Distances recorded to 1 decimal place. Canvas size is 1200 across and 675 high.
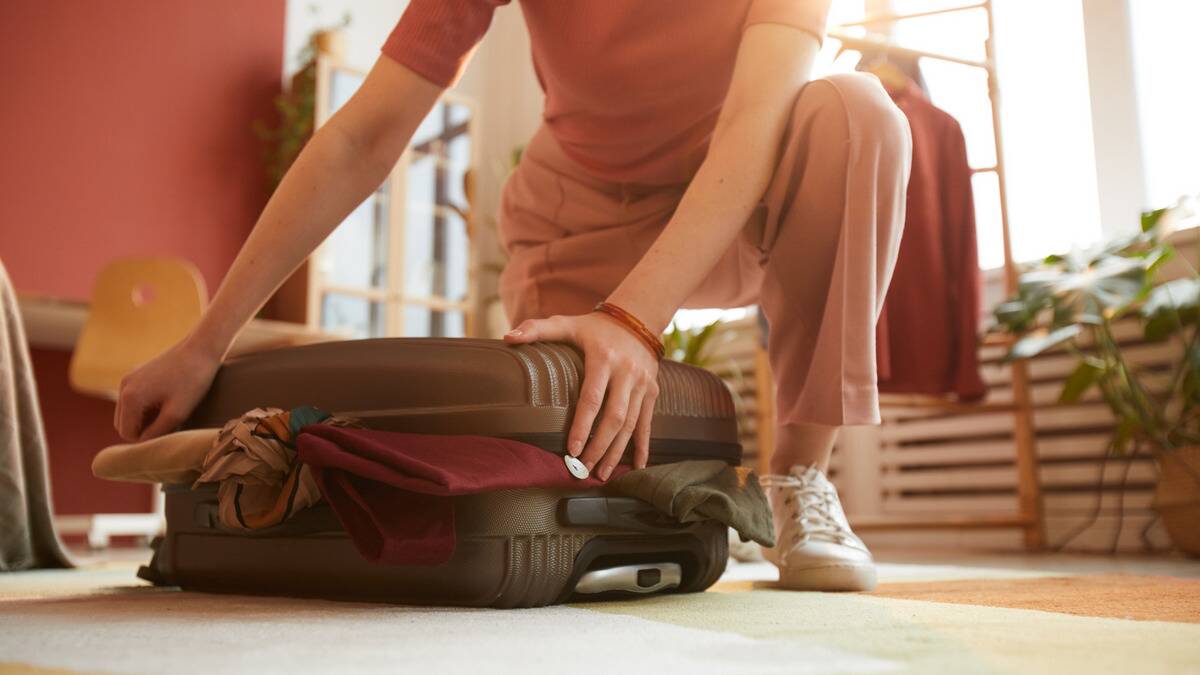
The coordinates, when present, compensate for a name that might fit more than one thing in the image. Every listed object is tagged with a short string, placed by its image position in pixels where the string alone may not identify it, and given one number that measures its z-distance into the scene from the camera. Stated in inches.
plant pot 81.7
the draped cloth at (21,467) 59.2
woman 35.6
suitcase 31.6
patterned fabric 32.4
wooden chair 107.2
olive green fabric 33.9
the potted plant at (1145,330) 84.1
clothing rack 96.5
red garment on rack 91.1
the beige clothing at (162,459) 36.3
